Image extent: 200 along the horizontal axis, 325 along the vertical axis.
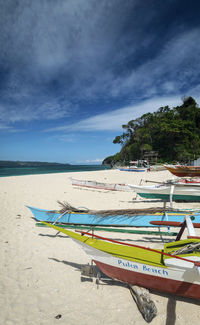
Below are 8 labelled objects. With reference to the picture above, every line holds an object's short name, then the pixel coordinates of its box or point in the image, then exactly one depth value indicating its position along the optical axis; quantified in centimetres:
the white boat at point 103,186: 1274
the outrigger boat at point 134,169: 3109
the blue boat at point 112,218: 510
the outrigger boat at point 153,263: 237
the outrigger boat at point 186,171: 1504
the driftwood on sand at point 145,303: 246
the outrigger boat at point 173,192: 874
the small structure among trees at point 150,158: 3971
